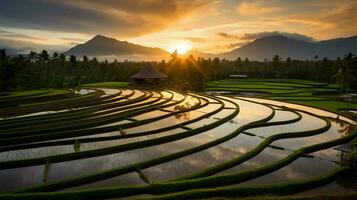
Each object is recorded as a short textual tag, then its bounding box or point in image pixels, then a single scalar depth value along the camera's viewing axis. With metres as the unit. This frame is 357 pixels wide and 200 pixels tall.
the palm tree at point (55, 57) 91.50
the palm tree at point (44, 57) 86.29
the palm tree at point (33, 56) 85.09
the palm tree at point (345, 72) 41.75
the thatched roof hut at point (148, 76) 63.44
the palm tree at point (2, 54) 61.69
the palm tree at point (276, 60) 100.62
